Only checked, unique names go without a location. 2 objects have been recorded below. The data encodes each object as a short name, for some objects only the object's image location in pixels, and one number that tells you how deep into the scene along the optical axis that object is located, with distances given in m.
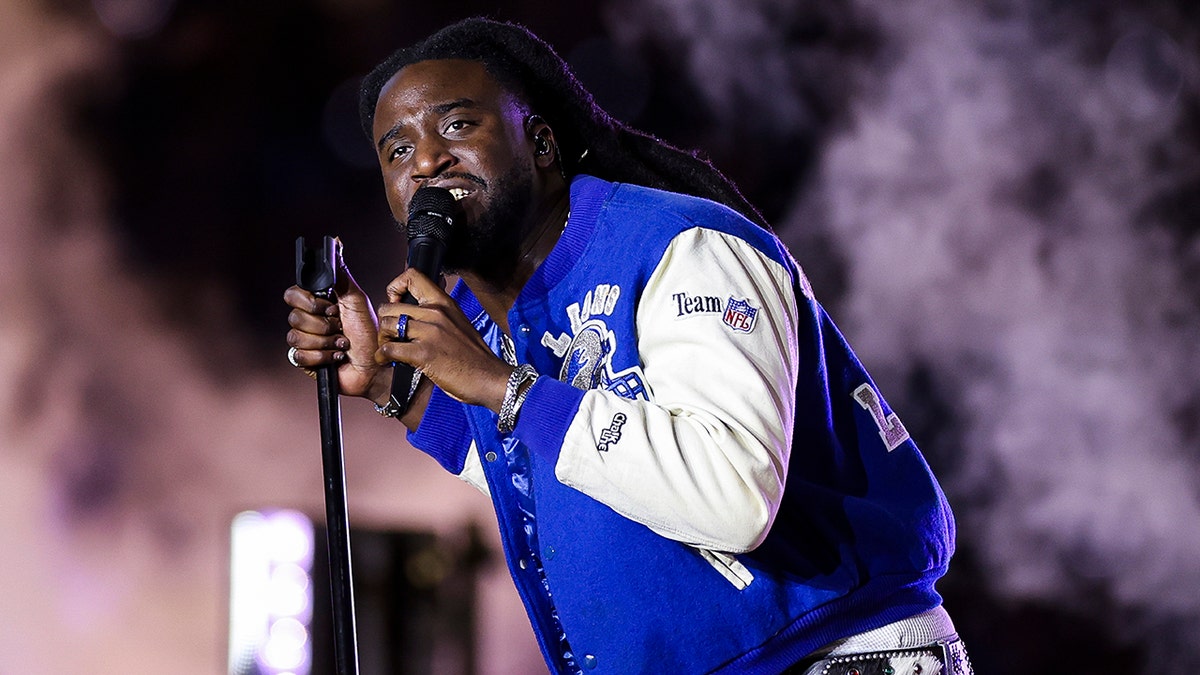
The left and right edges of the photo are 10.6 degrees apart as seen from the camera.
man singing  6.69
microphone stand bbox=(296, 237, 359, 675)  6.72
